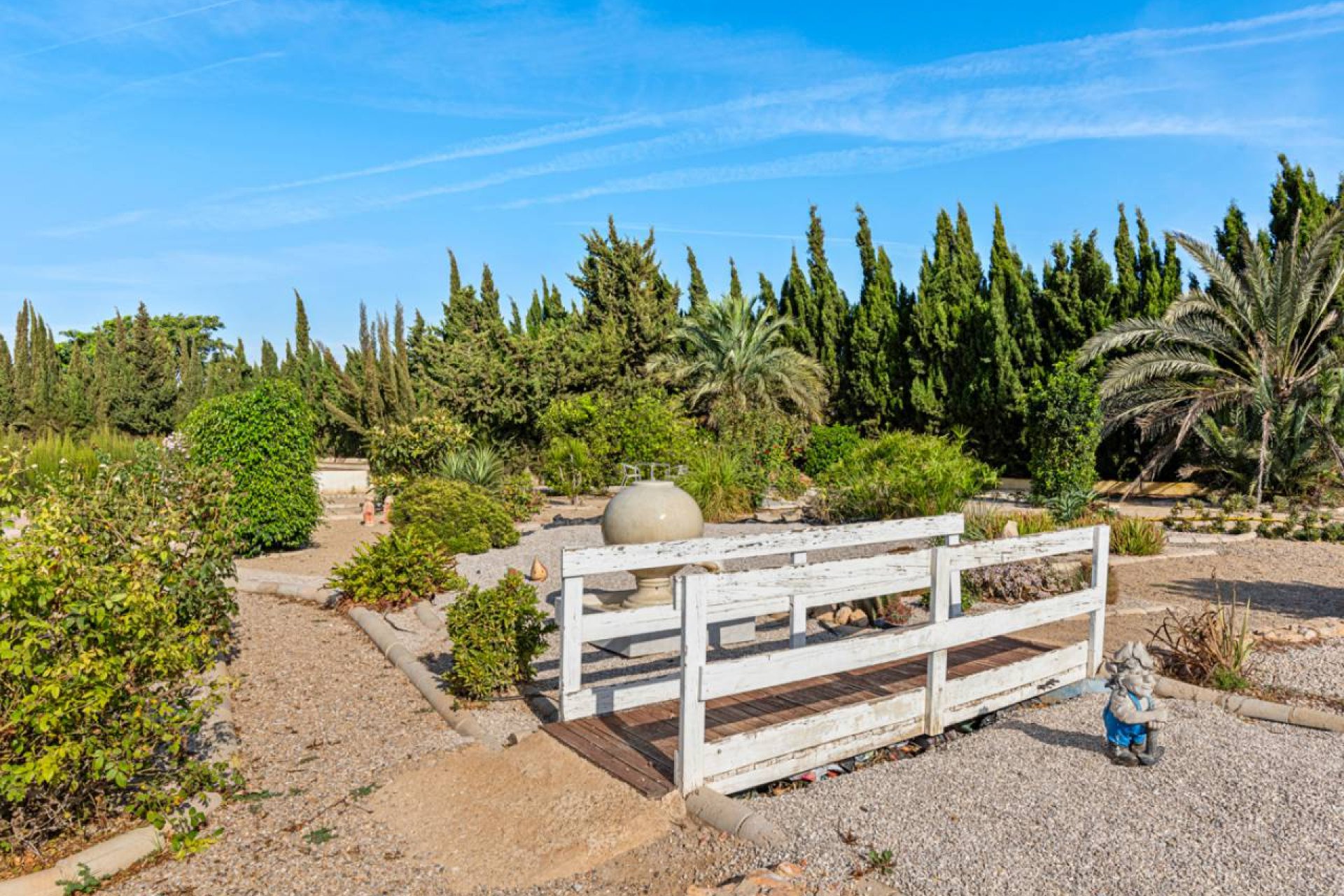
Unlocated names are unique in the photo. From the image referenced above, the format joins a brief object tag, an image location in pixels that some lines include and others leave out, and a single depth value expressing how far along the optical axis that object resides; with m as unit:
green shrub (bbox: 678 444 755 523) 13.67
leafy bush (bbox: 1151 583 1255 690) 5.41
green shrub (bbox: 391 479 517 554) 10.79
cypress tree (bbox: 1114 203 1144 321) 17.23
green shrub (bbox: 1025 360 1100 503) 13.41
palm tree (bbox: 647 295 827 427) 23.17
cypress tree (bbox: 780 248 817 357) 24.97
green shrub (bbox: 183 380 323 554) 10.61
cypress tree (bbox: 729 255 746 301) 27.72
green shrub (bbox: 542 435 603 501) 15.96
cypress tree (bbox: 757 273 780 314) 27.42
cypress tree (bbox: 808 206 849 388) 24.55
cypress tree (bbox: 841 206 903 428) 22.67
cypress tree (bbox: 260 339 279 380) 40.41
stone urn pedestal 6.76
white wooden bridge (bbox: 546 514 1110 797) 3.86
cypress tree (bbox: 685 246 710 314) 28.66
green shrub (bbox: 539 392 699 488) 15.95
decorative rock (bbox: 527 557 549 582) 9.17
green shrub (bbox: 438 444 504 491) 14.12
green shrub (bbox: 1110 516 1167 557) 10.34
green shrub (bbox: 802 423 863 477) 19.08
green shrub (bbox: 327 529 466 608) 8.27
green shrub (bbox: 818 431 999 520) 10.79
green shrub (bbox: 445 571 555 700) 5.42
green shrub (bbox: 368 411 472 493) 15.46
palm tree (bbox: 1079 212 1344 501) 14.76
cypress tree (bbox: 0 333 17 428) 33.03
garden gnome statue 4.08
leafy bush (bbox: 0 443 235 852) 3.36
